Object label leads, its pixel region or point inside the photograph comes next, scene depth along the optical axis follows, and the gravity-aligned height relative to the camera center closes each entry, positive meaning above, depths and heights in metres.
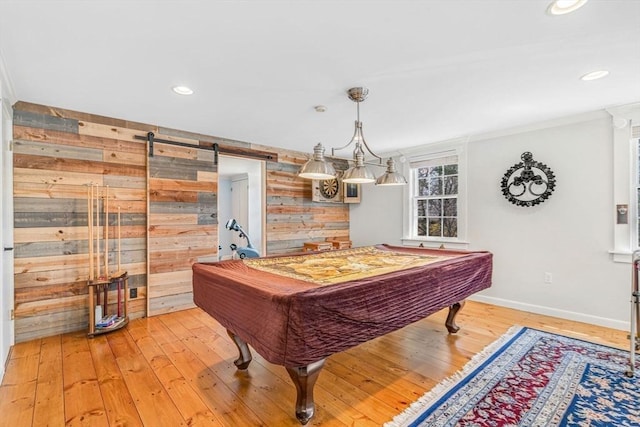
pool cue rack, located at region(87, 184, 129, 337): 3.10 -0.60
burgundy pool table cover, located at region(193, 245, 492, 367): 1.45 -0.52
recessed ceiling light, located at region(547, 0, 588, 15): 1.56 +1.08
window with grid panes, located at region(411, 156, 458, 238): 4.53 +0.25
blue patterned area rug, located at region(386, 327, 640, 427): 1.78 -1.20
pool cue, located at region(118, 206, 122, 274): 3.35 -0.32
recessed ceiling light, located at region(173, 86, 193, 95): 2.58 +1.09
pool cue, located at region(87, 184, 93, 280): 3.08 -0.14
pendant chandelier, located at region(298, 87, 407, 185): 2.43 +0.38
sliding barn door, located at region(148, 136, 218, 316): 3.64 -0.07
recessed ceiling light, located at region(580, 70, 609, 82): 2.35 +1.08
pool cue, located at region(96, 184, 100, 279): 3.24 -0.08
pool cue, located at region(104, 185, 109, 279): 3.26 -0.17
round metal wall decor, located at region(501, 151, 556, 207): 3.58 +0.37
